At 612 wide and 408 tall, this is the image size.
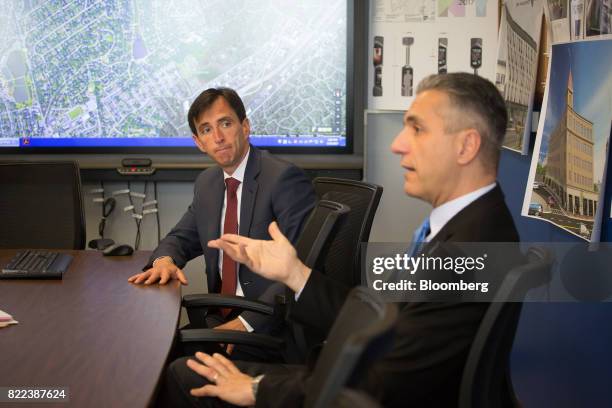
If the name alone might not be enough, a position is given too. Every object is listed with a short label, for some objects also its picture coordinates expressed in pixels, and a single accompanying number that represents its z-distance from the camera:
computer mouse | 2.95
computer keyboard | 2.54
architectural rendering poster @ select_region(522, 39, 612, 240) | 2.23
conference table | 1.52
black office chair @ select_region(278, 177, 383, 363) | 2.71
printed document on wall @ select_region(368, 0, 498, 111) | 4.34
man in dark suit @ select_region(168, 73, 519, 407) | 1.44
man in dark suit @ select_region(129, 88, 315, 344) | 2.89
